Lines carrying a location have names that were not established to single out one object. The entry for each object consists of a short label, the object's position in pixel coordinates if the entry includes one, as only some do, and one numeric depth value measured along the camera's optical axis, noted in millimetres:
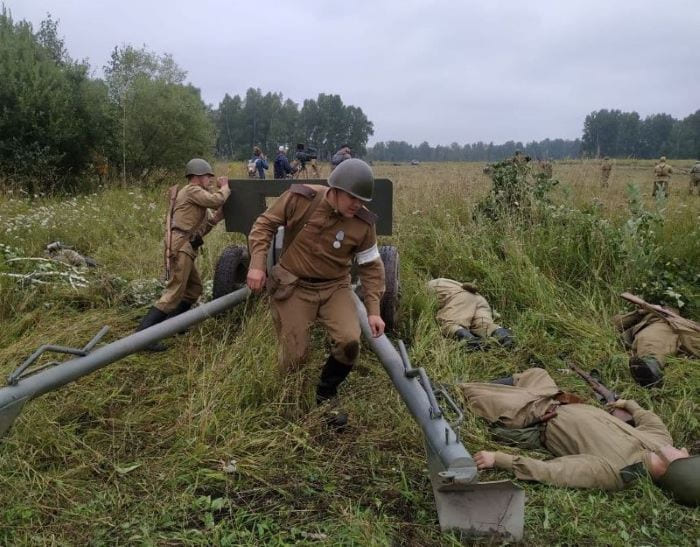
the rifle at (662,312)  4602
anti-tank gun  2377
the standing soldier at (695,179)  14979
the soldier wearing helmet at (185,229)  4824
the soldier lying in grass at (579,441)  2859
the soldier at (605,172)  7875
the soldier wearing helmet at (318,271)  3391
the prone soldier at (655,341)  4121
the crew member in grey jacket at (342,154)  9555
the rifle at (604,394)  3541
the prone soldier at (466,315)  4750
